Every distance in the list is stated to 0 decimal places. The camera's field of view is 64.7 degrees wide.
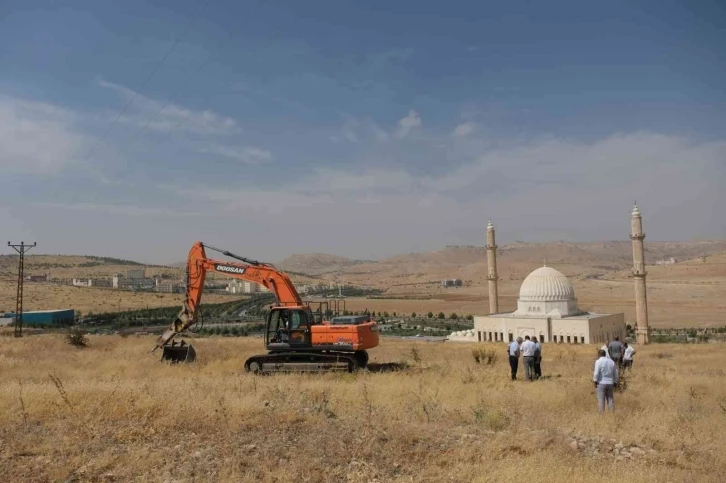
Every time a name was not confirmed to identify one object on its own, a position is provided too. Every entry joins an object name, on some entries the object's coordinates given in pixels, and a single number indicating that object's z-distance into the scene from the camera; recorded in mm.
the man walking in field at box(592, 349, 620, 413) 11102
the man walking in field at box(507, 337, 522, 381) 16641
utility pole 37812
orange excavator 17453
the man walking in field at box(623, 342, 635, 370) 17344
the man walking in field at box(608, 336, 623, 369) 16266
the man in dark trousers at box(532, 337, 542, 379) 16609
